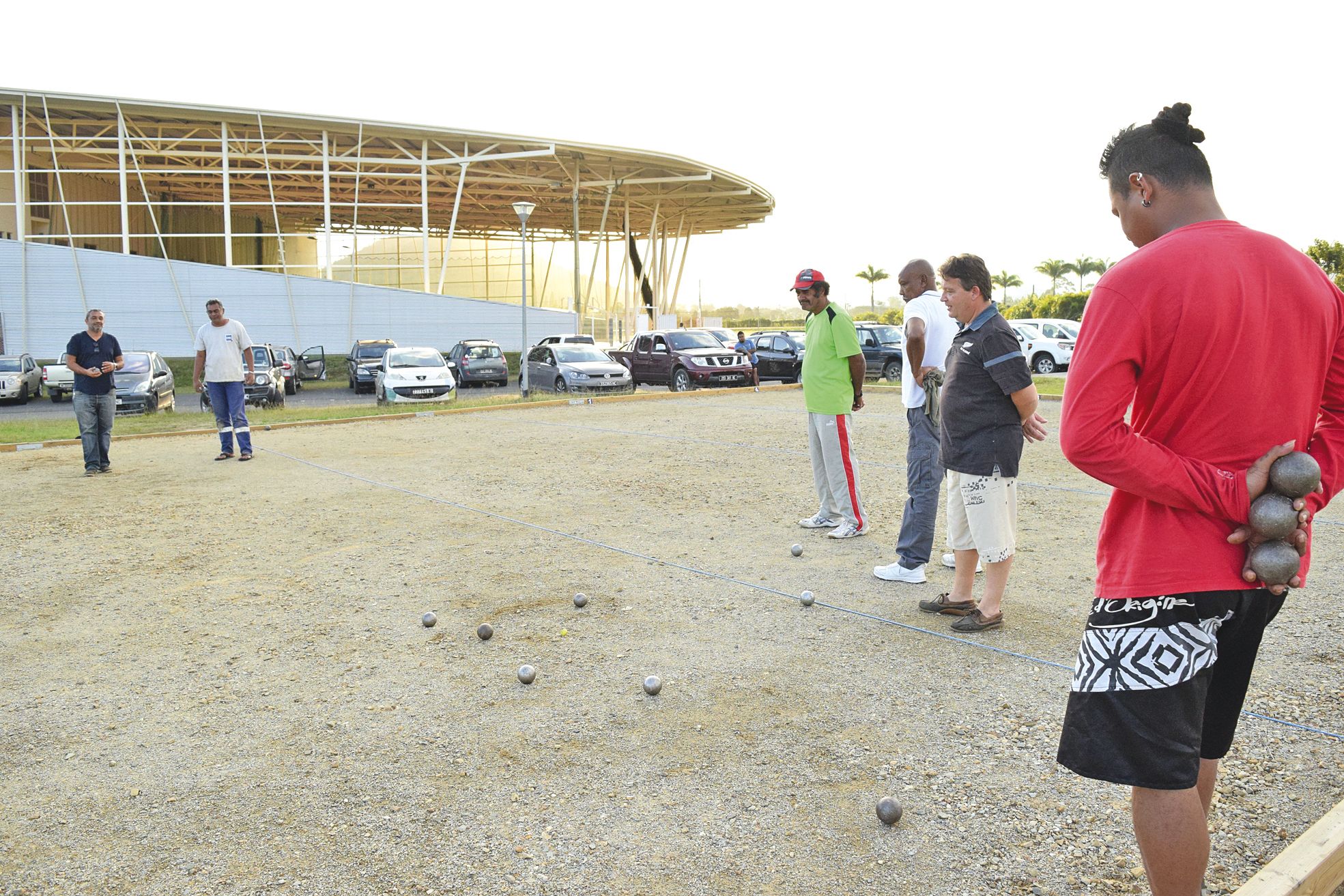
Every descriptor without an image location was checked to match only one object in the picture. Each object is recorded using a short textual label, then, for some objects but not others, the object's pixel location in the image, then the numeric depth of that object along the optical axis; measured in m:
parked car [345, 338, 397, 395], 29.16
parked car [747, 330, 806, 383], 29.81
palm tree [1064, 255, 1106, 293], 75.19
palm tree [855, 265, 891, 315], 95.12
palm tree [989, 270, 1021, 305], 82.25
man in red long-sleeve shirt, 2.09
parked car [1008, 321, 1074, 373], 30.16
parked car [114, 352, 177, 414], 21.28
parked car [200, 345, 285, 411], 23.22
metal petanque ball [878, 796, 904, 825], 3.21
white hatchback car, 21.92
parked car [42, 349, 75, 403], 26.77
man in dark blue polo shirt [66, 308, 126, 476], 10.73
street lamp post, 27.29
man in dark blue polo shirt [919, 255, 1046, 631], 4.73
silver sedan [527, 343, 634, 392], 24.23
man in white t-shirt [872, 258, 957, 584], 5.98
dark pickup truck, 26.23
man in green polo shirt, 7.07
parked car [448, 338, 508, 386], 30.27
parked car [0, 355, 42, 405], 26.08
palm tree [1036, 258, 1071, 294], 78.12
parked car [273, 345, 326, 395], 30.75
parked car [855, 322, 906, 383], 27.36
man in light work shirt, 11.66
